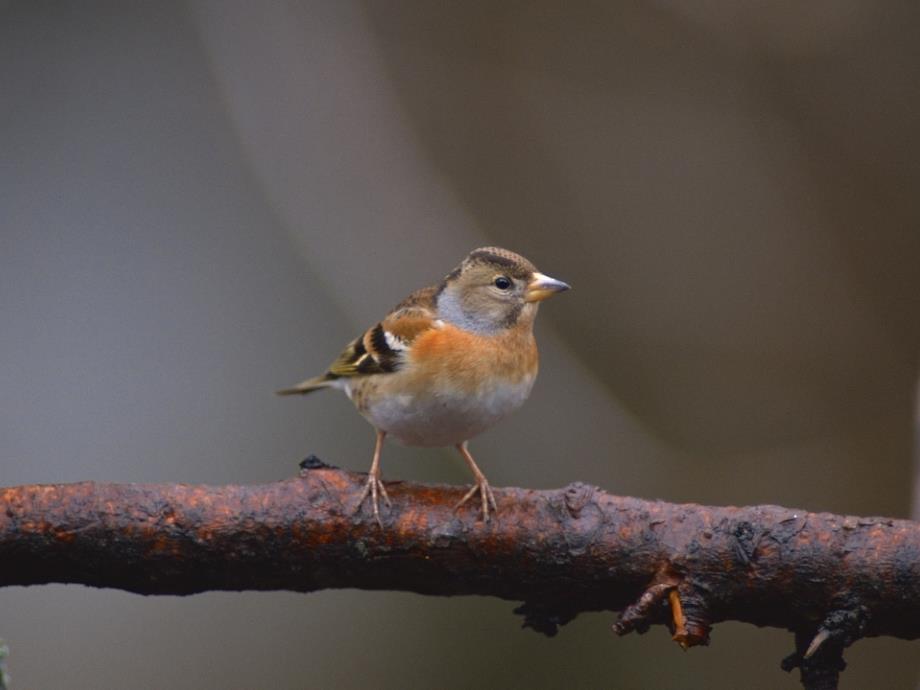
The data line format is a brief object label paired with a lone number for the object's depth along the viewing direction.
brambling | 5.88
